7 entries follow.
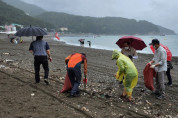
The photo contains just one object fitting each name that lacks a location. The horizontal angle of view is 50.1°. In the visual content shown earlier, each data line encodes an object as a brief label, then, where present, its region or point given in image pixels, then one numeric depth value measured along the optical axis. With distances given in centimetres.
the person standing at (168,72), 785
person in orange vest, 565
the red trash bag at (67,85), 600
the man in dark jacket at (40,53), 648
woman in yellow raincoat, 539
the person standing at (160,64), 592
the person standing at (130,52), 716
